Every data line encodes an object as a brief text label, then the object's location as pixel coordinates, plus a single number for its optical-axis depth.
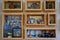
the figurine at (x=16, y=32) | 1.95
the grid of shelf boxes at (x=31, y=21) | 1.94
